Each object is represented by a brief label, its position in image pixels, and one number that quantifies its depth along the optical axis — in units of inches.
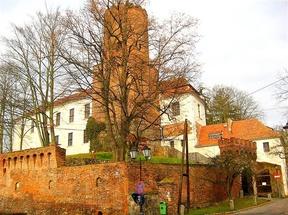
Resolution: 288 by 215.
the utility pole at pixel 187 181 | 635.8
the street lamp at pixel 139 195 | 473.3
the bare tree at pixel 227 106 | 1481.4
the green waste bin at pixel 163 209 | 571.4
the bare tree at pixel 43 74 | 854.8
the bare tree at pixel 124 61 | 663.2
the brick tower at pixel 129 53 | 675.4
